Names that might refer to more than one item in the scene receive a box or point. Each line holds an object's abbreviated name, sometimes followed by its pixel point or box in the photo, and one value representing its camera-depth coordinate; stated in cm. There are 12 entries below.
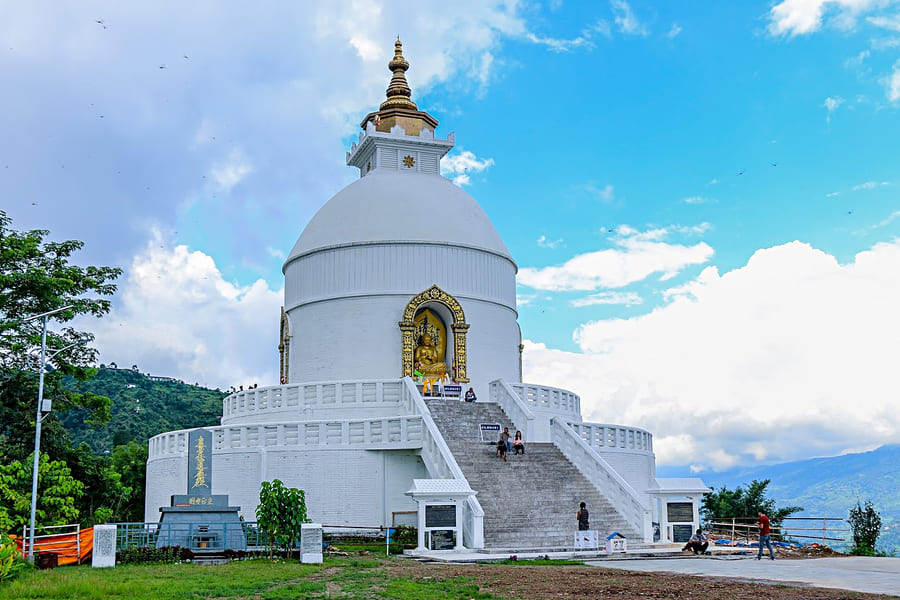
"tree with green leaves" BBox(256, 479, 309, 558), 1822
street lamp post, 1684
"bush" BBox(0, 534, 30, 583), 1450
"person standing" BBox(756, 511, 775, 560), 1905
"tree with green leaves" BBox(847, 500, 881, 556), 2655
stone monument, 1908
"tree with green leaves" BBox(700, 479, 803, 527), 3366
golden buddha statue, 3062
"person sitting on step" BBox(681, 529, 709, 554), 1956
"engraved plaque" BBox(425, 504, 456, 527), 1953
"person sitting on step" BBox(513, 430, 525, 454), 2403
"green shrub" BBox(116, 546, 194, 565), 1769
